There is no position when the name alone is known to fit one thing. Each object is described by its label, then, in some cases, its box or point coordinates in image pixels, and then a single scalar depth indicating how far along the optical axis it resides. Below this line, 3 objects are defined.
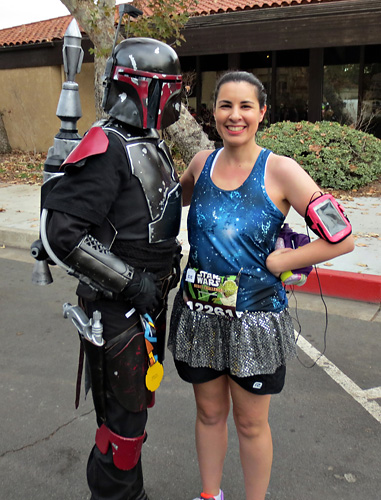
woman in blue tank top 1.92
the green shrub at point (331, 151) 9.09
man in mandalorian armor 1.76
